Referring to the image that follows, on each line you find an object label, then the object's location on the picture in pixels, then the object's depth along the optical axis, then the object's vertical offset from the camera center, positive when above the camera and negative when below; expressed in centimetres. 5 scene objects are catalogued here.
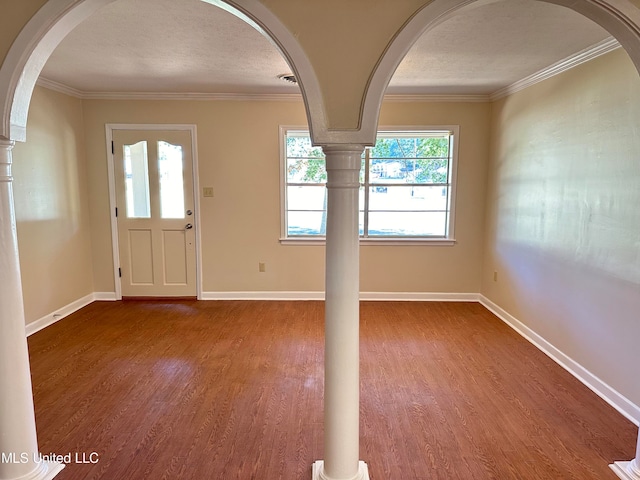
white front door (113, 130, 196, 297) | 459 -27
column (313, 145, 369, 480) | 171 -58
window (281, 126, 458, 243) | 469 +2
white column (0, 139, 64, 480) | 176 -80
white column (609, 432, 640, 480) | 197 -137
